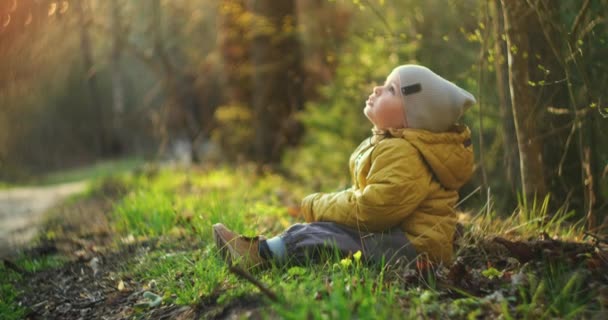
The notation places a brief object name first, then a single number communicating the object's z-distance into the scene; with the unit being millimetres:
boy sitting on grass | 3080
